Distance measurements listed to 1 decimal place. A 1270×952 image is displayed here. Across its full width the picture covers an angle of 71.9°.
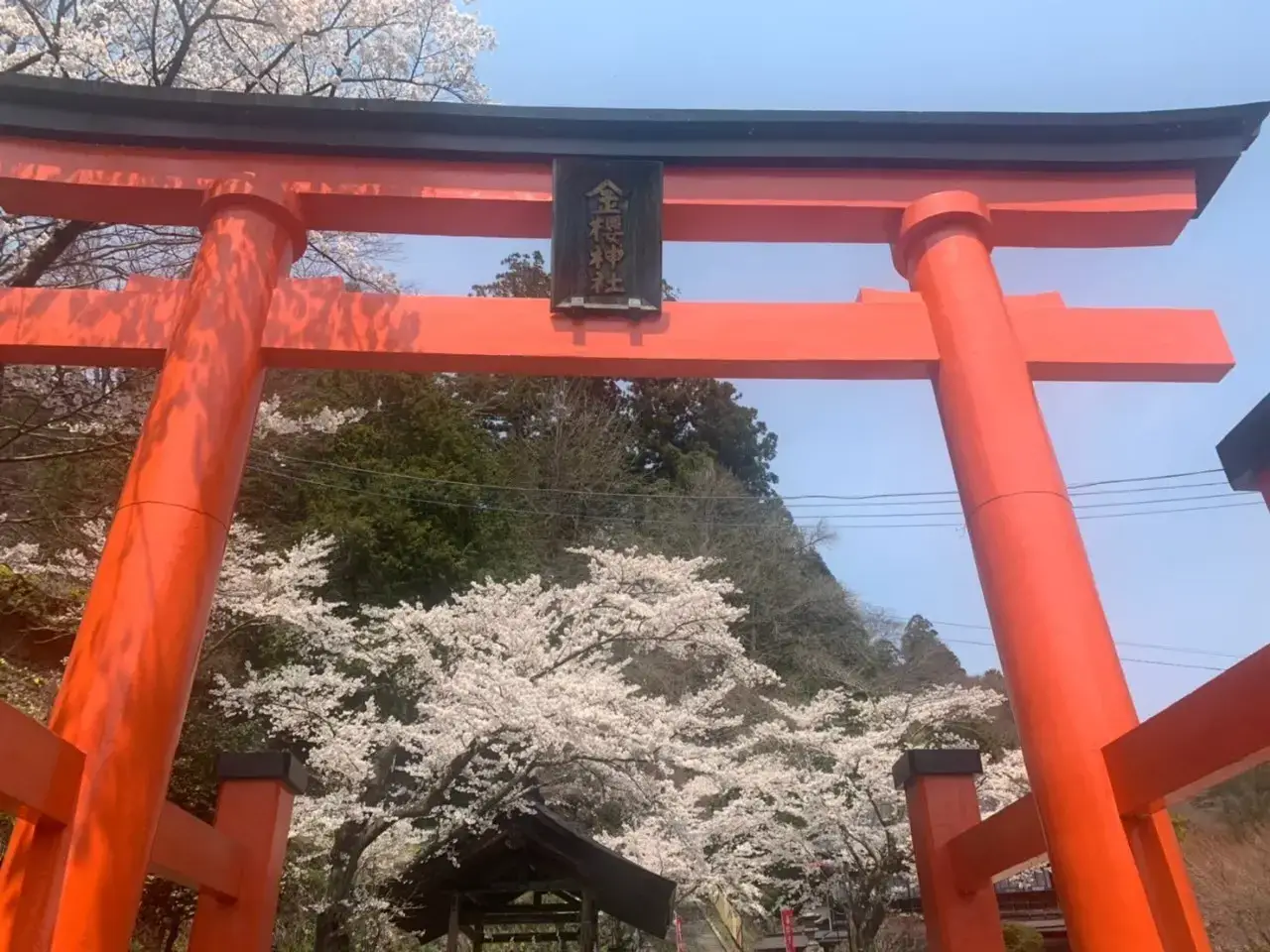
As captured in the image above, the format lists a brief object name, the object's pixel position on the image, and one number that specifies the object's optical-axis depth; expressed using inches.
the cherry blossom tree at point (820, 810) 399.5
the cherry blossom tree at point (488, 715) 299.4
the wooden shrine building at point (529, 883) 285.3
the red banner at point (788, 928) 398.0
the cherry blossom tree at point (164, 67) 238.4
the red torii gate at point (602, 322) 113.0
